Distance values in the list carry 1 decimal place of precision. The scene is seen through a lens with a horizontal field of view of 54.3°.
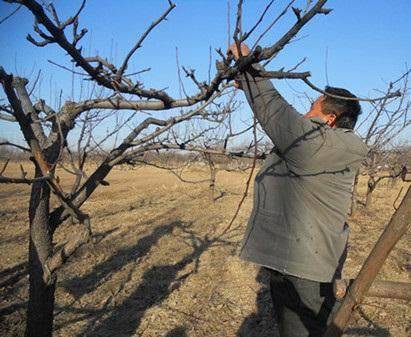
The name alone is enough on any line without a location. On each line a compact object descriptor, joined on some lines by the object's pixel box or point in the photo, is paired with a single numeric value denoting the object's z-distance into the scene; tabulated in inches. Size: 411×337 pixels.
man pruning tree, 81.0
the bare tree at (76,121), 65.8
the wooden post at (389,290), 61.6
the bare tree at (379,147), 331.6
